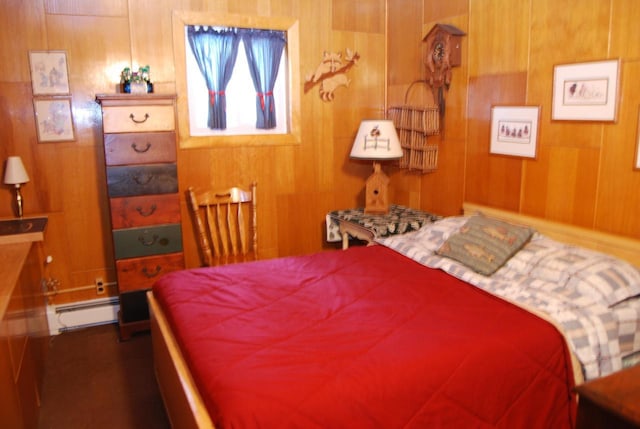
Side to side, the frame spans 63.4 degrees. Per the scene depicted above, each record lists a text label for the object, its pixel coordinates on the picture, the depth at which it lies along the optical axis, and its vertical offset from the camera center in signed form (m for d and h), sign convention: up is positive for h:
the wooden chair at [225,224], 3.79 -0.69
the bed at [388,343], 1.73 -0.81
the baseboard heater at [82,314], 3.72 -1.30
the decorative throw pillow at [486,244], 2.66 -0.60
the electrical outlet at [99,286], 3.82 -1.11
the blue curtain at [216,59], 3.84 +0.55
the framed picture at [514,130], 3.05 -0.01
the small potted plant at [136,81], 3.45 +0.35
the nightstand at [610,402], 1.13 -0.60
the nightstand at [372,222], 3.58 -0.65
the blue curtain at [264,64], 4.01 +0.53
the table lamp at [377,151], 3.83 -0.15
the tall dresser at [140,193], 3.33 -0.39
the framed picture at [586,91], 2.61 +0.19
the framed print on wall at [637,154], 2.52 -0.13
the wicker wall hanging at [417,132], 3.80 -0.01
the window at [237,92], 3.79 +0.31
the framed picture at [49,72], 3.44 +0.42
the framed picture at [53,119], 3.51 +0.11
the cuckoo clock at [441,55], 3.52 +0.51
